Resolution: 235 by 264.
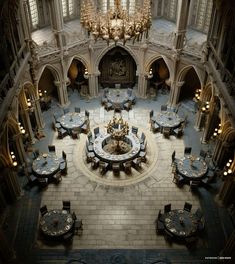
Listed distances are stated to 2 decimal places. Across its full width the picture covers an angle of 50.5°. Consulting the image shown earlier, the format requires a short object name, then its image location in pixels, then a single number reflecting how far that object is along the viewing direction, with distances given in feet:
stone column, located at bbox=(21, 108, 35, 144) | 54.02
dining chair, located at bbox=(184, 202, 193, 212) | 44.37
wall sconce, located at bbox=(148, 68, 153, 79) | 67.07
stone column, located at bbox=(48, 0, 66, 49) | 55.17
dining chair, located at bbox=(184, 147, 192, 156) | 54.34
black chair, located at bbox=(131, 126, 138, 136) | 58.18
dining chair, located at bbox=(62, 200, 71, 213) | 44.57
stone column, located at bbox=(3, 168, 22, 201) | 45.12
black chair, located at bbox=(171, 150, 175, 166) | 52.27
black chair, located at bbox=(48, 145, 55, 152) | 54.06
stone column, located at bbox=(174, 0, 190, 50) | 55.09
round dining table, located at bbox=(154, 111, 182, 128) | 59.52
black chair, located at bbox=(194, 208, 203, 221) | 43.34
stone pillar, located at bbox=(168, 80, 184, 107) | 64.21
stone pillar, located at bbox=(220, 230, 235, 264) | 37.49
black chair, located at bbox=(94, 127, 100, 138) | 57.97
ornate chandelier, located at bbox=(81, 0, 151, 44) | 39.67
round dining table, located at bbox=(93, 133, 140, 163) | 52.32
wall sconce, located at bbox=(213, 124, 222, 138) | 49.37
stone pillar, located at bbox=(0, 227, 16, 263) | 37.96
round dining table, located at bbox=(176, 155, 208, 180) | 49.40
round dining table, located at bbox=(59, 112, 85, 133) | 59.16
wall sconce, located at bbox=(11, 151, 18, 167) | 44.94
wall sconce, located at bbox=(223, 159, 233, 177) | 43.61
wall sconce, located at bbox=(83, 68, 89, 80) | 67.15
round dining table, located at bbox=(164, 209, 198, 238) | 41.88
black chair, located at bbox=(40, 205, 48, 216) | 43.82
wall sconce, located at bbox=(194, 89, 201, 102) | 60.19
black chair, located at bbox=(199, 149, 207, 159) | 52.84
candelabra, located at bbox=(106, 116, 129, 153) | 51.90
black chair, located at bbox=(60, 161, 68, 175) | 51.52
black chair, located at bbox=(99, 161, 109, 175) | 52.20
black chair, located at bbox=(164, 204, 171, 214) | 44.02
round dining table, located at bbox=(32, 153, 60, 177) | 49.75
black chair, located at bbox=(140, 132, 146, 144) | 56.12
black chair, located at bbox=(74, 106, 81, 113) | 62.84
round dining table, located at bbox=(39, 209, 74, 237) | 41.92
